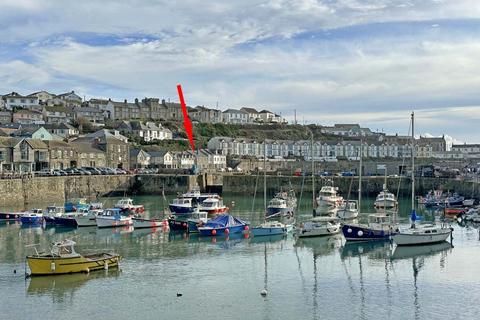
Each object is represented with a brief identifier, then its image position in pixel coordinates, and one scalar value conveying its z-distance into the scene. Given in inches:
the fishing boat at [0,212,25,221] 1897.1
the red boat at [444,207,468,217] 2044.8
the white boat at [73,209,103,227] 1781.5
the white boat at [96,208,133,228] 1753.2
